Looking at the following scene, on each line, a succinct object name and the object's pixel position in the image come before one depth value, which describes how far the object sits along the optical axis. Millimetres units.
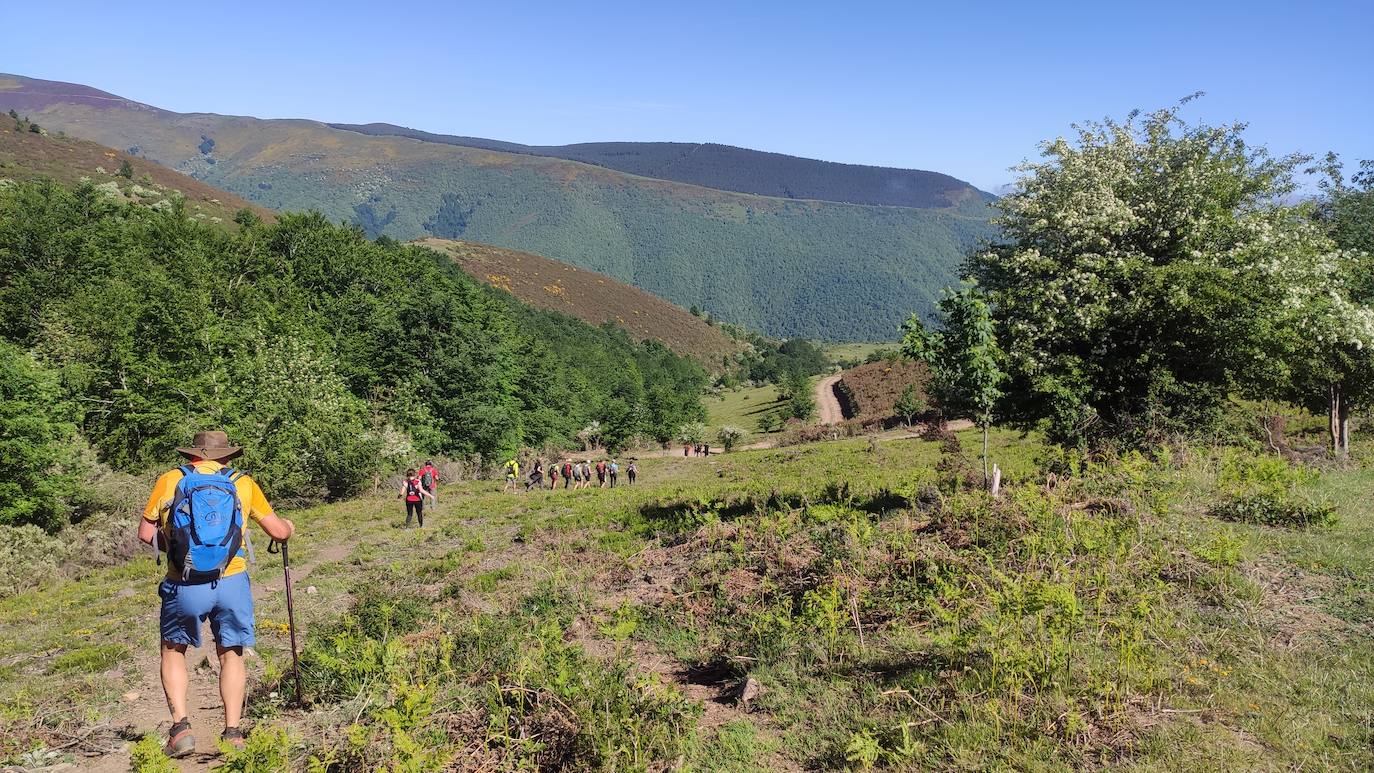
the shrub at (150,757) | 3949
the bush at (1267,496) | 8312
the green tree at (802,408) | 79250
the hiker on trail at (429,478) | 20094
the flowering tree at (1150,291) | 12750
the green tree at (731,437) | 65812
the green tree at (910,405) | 56444
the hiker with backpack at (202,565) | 5039
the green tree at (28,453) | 22391
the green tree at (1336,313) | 13656
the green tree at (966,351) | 12273
